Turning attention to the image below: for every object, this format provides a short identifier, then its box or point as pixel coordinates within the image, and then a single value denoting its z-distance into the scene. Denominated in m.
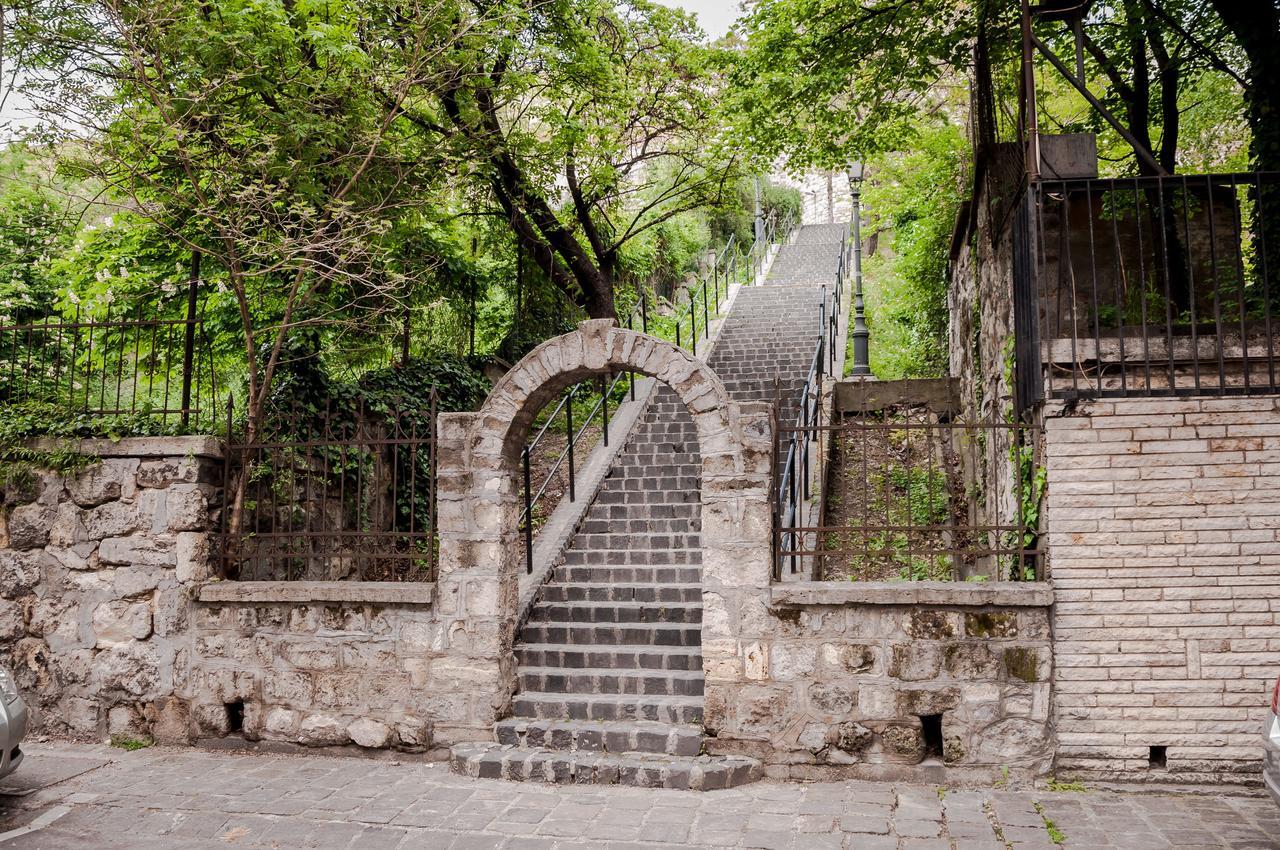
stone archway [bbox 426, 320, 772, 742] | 6.01
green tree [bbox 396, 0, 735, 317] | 9.93
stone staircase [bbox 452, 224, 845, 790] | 5.83
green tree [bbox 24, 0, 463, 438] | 6.96
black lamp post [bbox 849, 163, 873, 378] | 13.12
